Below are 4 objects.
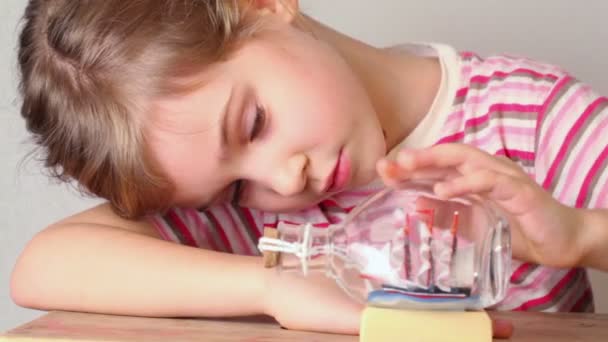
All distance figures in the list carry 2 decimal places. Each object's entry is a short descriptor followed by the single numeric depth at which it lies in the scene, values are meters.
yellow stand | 1.22
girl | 1.37
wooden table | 1.27
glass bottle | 1.24
